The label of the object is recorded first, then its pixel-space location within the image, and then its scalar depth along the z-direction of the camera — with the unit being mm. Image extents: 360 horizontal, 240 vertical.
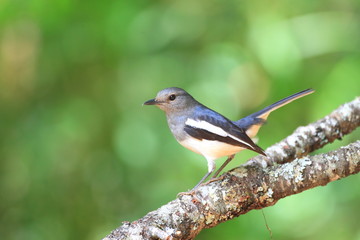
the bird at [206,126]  5883
